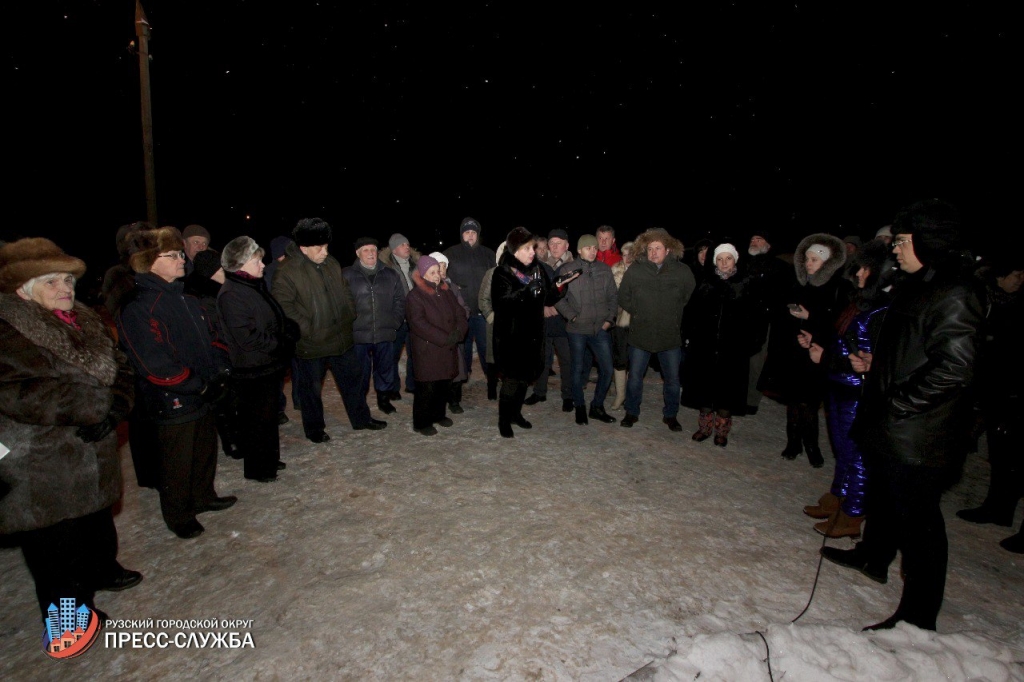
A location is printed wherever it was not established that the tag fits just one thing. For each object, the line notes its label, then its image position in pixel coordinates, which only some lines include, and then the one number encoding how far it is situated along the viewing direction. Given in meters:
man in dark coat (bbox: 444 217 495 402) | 7.62
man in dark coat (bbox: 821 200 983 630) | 2.73
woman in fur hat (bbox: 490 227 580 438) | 5.54
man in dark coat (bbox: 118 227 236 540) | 3.57
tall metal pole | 9.24
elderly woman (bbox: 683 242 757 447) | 5.52
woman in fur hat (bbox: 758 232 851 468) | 4.62
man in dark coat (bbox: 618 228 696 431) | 6.05
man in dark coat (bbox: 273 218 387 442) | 5.21
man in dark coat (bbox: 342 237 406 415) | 6.29
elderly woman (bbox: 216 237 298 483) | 4.46
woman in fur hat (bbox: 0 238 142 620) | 2.64
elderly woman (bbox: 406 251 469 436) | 5.69
